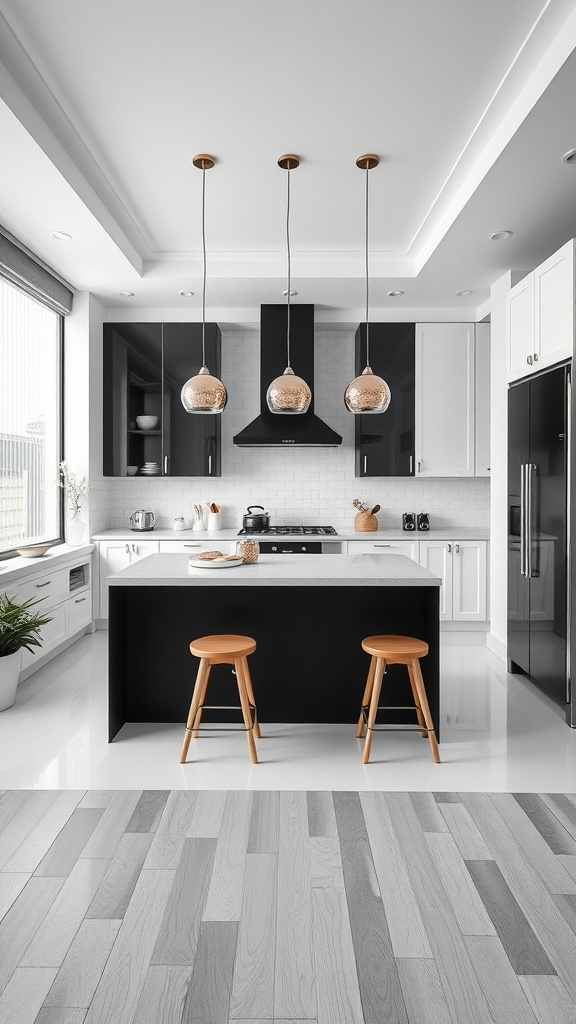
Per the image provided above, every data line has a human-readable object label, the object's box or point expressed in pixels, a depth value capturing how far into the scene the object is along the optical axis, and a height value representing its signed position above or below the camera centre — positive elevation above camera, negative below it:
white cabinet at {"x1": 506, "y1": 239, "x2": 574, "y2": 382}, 3.46 +1.11
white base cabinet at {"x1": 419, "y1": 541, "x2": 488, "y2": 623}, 5.51 -0.59
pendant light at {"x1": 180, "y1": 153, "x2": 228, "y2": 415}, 3.47 +0.61
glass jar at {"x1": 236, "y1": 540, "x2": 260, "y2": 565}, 3.59 -0.25
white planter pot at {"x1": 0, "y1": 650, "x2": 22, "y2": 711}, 3.68 -0.98
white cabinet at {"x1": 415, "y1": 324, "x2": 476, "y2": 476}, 5.74 +1.07
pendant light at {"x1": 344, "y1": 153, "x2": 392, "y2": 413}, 3.52 +0.62
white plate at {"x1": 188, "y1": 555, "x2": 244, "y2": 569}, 3.34 -0.30
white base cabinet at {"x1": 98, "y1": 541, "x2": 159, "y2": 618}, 5.52 -0.40
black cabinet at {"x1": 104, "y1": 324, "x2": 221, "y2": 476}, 5.76 +0.98
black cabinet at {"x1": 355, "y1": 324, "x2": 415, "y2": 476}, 5.75 +0.81
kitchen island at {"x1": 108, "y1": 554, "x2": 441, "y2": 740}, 3.48 -0.71
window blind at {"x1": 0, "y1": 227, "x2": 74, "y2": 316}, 4.17 +1.64
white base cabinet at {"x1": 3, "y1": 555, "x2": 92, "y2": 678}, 4.20 -0.68
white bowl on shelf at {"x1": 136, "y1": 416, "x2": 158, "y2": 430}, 5.77 +0.76
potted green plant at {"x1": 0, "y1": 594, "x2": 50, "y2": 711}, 3.64 -0.76
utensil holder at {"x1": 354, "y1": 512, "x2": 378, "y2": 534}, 5.89 -0.15
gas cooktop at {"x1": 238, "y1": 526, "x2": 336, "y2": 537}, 5.47 -0.22
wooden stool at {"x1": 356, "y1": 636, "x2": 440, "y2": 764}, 2.97 -0.73
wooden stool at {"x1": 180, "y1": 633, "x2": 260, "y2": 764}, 2.96 -0.74
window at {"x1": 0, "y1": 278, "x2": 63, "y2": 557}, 4.46 +0.66
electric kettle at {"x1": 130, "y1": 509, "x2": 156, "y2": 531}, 5.85 -0.13
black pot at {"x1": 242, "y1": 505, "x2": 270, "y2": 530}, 5.76 -0.14
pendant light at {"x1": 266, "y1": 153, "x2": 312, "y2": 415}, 3.53 +0.63
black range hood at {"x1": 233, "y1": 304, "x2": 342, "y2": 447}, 5.54 +1.10
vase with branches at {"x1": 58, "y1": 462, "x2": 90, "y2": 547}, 5.40 +0.06
